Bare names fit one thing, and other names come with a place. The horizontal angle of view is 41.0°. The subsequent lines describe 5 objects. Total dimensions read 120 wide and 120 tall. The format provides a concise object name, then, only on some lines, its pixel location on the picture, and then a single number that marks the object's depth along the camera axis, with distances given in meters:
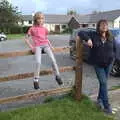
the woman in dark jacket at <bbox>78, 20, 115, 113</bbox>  2.88
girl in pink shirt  3.07
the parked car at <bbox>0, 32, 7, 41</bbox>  22.50
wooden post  3.12
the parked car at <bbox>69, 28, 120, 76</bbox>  5.04
